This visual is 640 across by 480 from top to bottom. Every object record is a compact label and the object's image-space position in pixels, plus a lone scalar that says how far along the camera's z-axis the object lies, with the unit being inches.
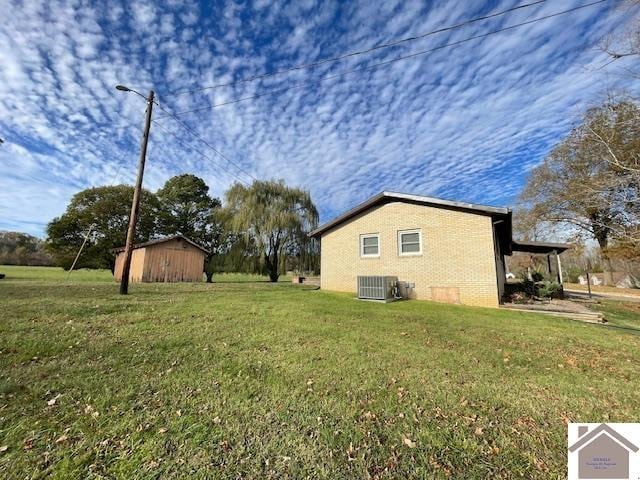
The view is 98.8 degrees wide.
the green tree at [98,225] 1133.1
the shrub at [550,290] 512.4
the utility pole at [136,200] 410.3
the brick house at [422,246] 415.8
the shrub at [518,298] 451.5
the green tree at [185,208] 1259.2
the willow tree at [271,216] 846.5
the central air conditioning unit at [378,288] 434.9
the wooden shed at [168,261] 792.3
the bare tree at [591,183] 495.5
